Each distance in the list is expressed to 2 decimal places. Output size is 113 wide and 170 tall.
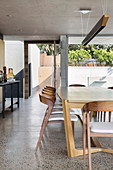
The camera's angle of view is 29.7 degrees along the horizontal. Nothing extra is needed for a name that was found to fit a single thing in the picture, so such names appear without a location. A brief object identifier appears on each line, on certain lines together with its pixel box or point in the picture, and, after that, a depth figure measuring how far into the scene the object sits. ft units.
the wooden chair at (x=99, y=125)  7.34
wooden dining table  9.05
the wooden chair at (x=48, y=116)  9.48
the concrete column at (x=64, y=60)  27.40
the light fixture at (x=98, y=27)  9.91
